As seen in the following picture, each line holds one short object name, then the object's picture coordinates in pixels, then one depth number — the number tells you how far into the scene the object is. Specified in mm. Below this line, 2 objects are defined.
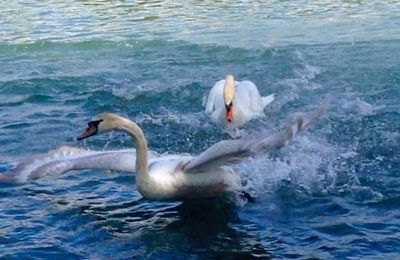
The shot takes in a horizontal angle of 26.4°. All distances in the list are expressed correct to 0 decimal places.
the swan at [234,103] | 12367
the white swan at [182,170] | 8438
